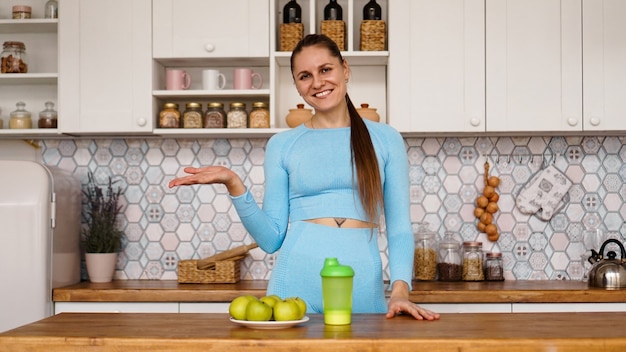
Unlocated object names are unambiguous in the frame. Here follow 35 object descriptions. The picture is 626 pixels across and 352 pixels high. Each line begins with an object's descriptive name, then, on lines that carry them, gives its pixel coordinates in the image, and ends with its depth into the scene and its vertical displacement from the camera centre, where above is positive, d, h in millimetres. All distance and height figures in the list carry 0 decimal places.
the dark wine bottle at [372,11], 3697 +790
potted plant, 3779 -212
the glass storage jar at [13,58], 3775 +590
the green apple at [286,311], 1822 -283
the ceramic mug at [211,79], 3699 +481
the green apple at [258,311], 1826 -285
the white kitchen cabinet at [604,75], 3533 +477
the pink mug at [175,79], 3686 +479
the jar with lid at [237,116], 3666 +310
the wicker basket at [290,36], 3627 +665
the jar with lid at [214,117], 3680 +309
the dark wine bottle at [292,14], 3672 +773
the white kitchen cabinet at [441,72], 3555 +493
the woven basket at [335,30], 3641 +692
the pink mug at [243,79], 3691 +481
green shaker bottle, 1854 -250
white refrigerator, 3385 -246
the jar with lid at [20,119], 3777 +307
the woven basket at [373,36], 3646 +667
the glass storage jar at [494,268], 3773 -386
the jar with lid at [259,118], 3623 +298
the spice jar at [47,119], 3750 +305
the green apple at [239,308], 1846 -279
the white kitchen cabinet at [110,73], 3623 +499
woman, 2271 -27
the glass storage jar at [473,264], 3730 -363
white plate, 1799 -308
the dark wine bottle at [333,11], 3684 +786
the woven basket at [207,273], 3650 -395
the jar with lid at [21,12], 3803 +808
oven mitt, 3891 -39
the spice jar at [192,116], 3686 +312
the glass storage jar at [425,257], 3734 -332
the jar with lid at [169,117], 3664 +307
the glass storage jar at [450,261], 3729 -351
